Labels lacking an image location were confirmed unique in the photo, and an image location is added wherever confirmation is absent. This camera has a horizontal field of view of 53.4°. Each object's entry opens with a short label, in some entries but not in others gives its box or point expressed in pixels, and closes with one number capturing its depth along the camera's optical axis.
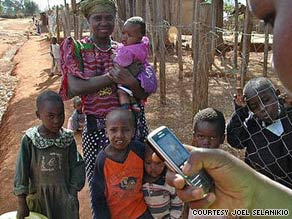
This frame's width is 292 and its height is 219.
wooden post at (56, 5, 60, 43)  10.88
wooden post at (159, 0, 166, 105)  4.56
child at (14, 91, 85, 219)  1.74
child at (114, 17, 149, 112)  1.69
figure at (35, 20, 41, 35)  20.72
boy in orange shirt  1.57
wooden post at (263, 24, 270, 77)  4.38
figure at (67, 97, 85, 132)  3.34
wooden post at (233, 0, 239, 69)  6.04
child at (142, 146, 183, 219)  1.61
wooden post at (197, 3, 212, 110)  2.39
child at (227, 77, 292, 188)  1.67
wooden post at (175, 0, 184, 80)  5.83
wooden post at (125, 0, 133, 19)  6.71
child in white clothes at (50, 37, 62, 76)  7.82
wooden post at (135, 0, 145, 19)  6.54
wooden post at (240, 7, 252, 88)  3.58
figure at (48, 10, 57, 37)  13.61
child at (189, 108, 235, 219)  1.62
